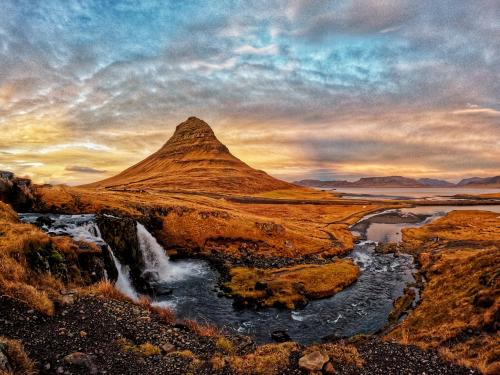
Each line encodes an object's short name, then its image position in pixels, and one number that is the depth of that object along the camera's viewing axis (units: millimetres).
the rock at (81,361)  11219
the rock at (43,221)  33606
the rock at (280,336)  24962
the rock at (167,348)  13805
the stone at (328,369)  12477
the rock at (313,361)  12578
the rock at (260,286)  35766
